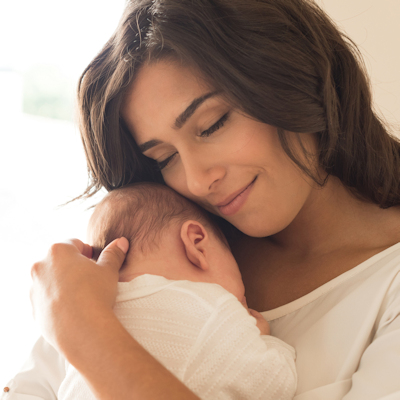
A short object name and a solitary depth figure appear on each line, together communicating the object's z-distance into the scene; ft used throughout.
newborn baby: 1.80
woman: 1.83
